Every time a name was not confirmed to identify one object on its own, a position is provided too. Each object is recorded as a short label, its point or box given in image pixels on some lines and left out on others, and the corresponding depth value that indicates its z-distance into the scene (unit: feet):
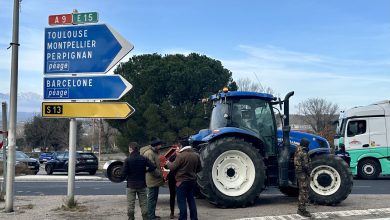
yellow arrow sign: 37.83
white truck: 77.10
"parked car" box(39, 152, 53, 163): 177.25
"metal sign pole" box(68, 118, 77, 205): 38.27
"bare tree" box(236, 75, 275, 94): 174.60
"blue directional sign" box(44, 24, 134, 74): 38.40
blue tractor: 37.01
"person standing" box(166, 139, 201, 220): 31.39
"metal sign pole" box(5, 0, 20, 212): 36.96
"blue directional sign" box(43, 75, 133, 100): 38.06
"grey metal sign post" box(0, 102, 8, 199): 46.18
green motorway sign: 38.34
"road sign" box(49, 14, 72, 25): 39.04
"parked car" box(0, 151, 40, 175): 98.04
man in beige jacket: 33.27
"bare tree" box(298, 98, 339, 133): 246.27
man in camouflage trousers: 34.78
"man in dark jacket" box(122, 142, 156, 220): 31.58
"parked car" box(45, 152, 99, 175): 98.63
